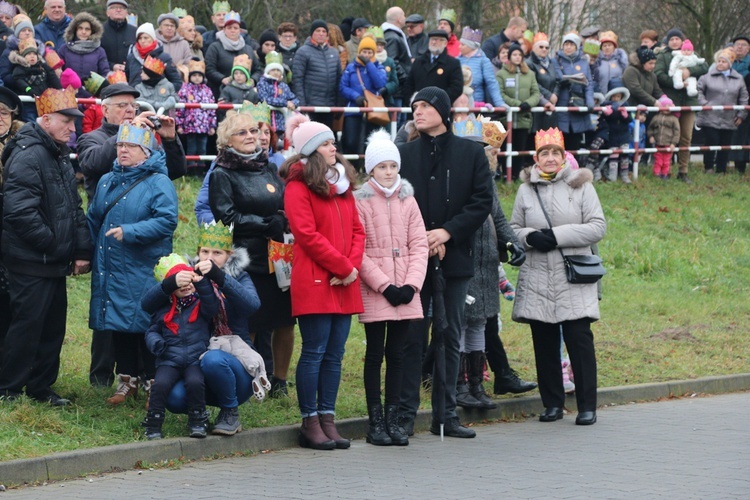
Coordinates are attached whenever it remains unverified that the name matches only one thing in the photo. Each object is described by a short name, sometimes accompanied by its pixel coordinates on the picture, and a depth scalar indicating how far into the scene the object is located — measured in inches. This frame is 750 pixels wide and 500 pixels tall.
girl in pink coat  721.6
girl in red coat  697.6
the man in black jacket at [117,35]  1306.6
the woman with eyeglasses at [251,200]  743.7
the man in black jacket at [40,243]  706.8
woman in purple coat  1235.9
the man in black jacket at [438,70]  1392.7
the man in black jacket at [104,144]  767.1
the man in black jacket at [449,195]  754.2
